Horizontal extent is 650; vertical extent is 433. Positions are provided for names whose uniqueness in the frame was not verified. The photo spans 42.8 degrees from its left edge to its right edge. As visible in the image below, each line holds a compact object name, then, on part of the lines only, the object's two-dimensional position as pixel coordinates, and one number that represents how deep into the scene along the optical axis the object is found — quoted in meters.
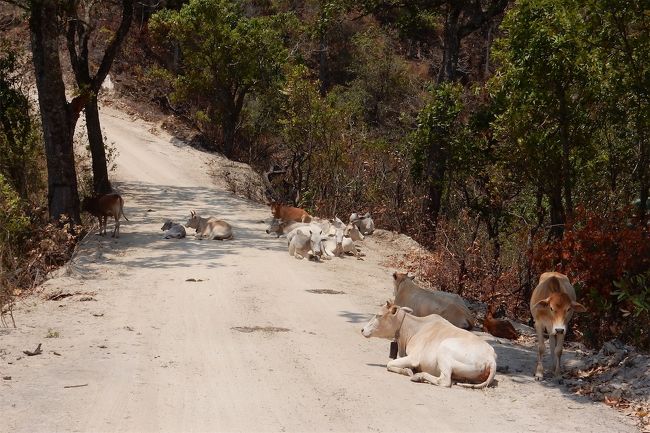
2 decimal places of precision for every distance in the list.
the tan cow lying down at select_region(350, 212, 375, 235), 20.35
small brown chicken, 11.94
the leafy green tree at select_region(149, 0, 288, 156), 31.45
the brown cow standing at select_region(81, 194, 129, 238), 17.80
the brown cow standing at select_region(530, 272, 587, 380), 9.52
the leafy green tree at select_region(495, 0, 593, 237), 11.83
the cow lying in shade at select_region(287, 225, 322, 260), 16.97
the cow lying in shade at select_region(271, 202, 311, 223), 20.30
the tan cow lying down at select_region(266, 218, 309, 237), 19.16
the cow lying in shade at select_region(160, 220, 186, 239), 18.28
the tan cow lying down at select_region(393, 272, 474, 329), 11.69
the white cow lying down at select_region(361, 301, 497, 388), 8.83
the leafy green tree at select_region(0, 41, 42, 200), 20.30
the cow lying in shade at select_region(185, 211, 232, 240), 18.44
